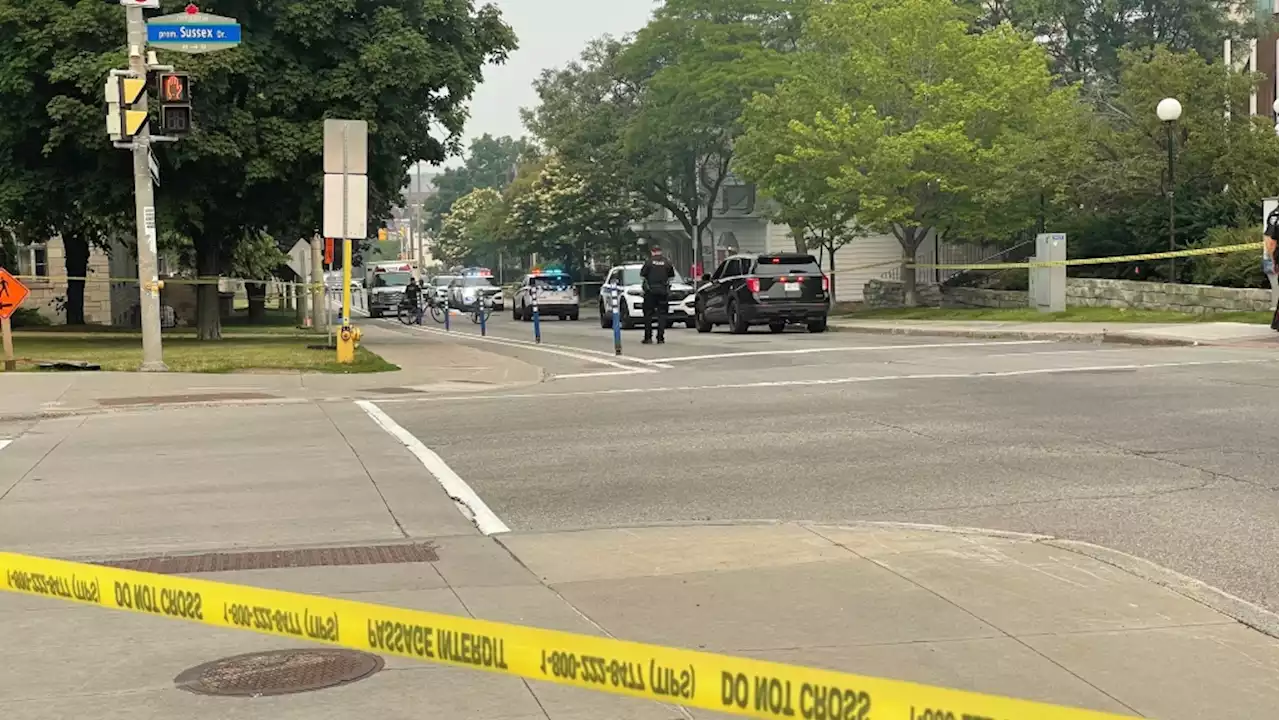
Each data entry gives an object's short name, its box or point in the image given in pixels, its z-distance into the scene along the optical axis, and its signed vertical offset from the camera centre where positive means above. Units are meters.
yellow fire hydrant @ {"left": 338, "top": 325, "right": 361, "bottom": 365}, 22.56 -1.32
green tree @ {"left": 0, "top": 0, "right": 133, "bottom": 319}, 25.92 +2.80
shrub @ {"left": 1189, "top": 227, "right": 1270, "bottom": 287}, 26.58 +0.01
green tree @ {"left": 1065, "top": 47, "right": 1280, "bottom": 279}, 29.33 +2.24
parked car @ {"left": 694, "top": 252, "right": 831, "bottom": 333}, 31.16 -0.62
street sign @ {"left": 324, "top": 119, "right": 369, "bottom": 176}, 21.53 +1.79
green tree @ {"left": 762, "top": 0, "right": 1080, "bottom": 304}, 35.97 +3.75
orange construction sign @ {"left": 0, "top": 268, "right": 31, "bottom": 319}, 20.06 -0.43
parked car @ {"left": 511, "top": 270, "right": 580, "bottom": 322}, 49.91 -1.10
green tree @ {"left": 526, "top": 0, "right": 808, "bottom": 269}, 53.44 +6.83
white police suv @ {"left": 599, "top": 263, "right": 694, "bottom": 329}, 38.31 -1.09
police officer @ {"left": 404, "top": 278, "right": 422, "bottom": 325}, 50.25 -1.22
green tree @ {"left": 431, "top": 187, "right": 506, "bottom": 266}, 122.31 +3.09
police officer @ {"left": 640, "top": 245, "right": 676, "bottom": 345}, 26.73 -0.47
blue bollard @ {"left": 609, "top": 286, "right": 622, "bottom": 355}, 24.84 -1.22
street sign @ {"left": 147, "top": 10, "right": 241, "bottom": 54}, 19.69 +3.24
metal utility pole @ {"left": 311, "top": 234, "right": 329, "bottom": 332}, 39.69 -0.74
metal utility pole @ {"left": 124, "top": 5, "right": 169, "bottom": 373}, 19.88 +0.60
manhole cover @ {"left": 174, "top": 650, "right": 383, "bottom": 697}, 5.30 -1.60
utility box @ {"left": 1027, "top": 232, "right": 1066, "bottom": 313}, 30.53 -0.26
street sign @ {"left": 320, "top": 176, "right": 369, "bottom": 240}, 21.72 +0.89
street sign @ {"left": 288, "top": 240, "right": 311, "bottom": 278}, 35.09 +0.15
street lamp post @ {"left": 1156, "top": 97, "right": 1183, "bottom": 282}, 27.50 +2.90
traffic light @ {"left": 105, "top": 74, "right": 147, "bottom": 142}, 19.84 +2.10
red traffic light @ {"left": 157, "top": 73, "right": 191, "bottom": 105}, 19.47 +2.38
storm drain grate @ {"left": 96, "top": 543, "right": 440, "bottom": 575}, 7.63 -1.64
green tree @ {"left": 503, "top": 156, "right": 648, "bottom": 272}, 74.62 +2.67
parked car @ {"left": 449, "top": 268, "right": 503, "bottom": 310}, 60.56 -1.09
